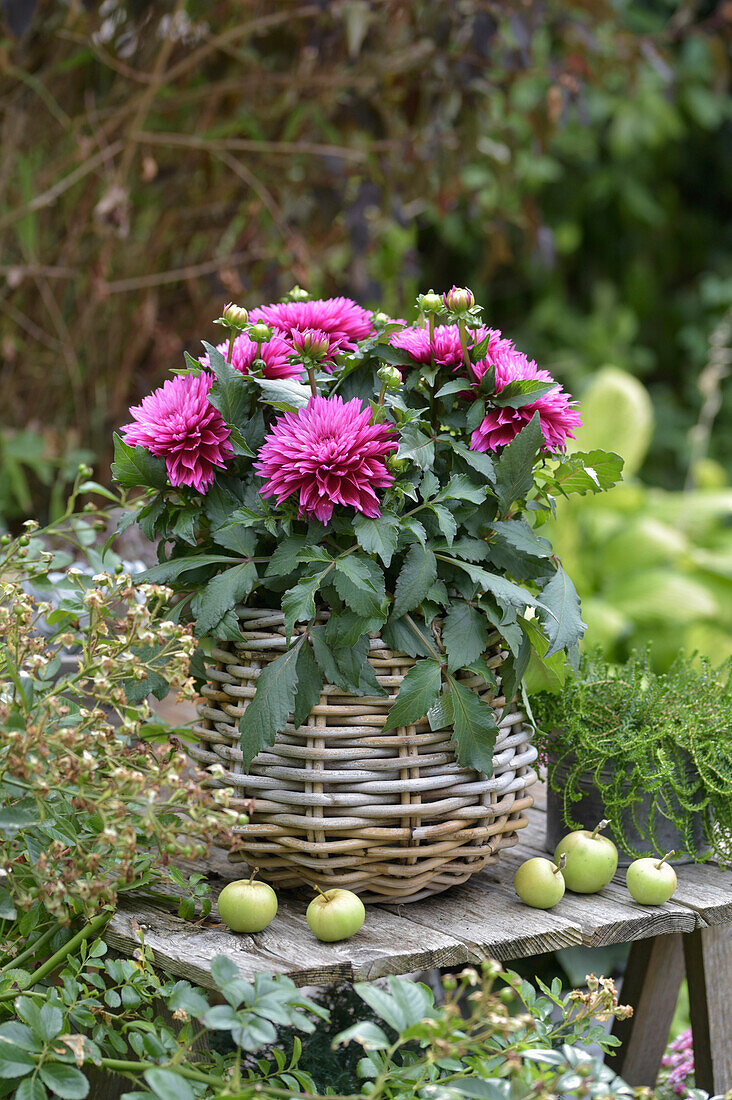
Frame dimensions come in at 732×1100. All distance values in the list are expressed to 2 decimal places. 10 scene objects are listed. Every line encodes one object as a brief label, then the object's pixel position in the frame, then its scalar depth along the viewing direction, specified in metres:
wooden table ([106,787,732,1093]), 2.37
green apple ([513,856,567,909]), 2.49
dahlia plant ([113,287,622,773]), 2.41
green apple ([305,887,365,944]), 2.39
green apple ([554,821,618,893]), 2.53
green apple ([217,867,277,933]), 2.41
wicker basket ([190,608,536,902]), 2.43
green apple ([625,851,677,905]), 2.51
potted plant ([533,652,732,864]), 2.58
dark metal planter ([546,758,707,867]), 2.61
